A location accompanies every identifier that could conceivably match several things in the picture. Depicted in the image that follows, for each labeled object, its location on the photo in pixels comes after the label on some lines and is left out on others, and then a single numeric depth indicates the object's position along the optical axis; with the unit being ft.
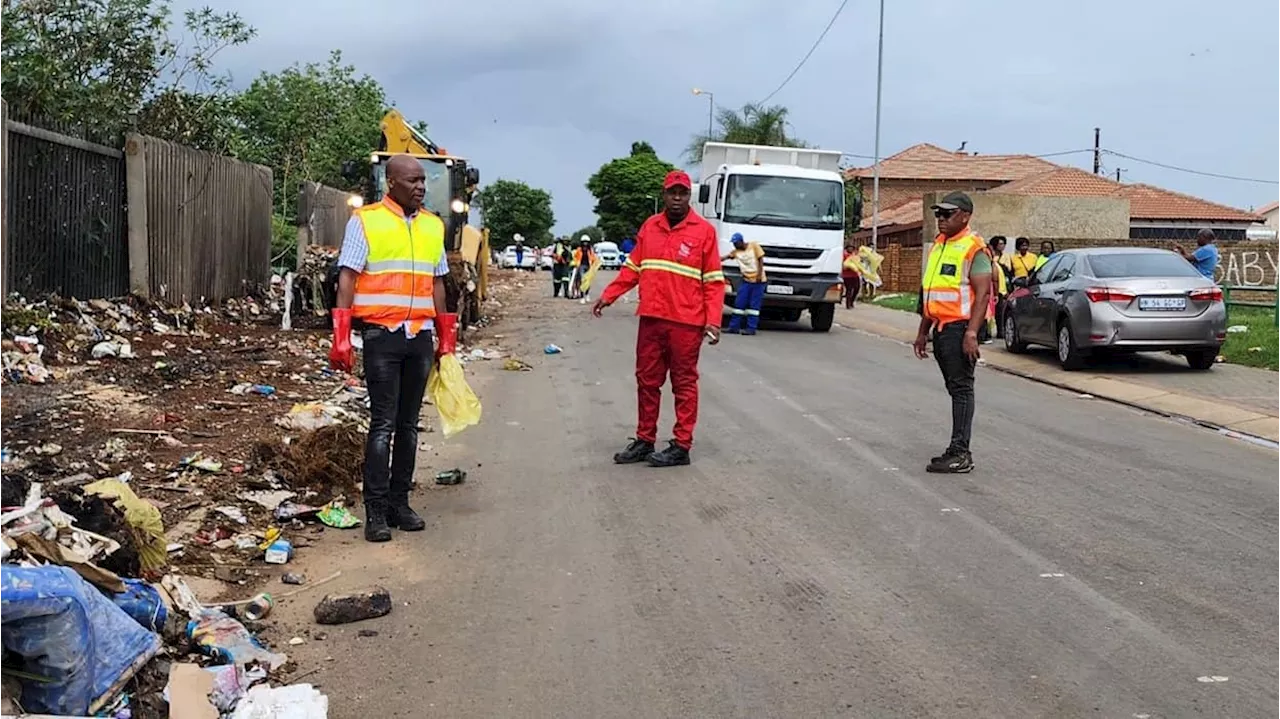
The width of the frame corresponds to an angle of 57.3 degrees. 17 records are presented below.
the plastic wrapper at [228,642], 13.94
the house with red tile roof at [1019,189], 150.61
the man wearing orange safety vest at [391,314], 19.71
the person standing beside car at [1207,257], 52.80
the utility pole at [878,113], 114.90
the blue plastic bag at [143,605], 13.71
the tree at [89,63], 42.32
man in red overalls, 26.30
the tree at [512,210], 313.53
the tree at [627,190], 301.43
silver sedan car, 42.45
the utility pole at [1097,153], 205.13
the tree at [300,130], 92.27
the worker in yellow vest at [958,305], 25.43
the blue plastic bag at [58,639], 11.41
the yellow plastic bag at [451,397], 22.11
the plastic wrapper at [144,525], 16.26
